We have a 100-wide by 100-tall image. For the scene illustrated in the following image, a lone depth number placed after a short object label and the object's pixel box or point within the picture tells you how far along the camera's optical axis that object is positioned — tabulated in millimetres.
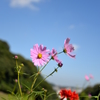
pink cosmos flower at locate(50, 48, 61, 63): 905
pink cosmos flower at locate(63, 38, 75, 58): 928
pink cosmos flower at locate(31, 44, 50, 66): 899
